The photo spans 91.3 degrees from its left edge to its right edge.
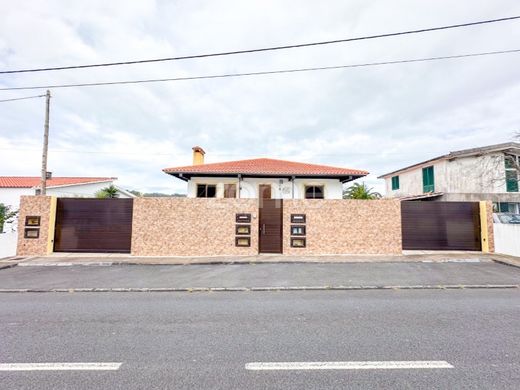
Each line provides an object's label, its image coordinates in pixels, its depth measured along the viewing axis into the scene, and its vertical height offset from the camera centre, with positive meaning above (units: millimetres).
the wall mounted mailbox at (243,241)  11094 -968
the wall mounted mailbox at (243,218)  11203 +34
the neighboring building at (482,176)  19594 +3470
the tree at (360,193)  15883 +1751
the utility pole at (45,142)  12484 +3721
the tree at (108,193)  21056 +2121
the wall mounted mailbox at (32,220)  10977 -125
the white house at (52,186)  25328 +3259
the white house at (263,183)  15973 +2265
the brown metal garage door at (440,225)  11508 -214
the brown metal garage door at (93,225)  11164 -335
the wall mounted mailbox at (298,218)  11266 +50
